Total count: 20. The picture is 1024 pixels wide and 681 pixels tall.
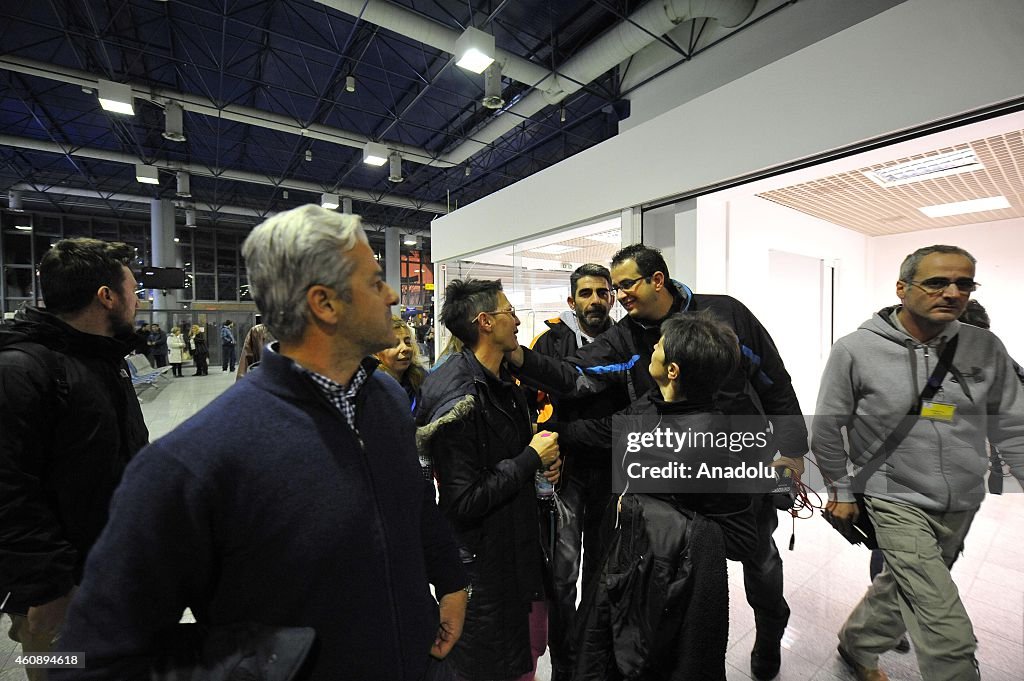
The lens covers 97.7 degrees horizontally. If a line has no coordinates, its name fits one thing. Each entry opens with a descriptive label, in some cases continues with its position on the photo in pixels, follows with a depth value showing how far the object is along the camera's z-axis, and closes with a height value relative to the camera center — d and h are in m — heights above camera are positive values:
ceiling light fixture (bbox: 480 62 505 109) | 6.63 +3.60
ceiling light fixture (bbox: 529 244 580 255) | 5.68 +1.01
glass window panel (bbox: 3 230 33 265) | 15.28 +2.81
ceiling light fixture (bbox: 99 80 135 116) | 6.70 +3.52
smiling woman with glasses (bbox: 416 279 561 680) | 1.46 -0.50
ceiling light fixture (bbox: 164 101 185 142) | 7.93 +3.72
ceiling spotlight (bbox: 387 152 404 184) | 10.55 +3.78
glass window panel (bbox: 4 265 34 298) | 15.39 +1.66
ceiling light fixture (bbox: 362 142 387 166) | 9.46 +3.70
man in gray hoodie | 1.78 -0.49
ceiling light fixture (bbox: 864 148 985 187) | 2.69 +1.00
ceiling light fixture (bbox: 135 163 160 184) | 10.16 +3.58
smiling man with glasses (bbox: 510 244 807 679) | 2.01 -0.22
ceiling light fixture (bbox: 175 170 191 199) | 11.56 +3.71
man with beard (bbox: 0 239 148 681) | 1.34 -0.32
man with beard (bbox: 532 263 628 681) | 1.95 -0.87
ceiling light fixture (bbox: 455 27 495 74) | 5.66 +3.56
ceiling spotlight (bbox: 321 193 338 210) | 13.50 +3.95
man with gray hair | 0.68 -0.31
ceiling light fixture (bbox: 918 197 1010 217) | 2.91 +0.81
